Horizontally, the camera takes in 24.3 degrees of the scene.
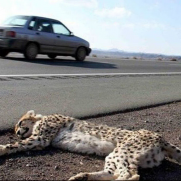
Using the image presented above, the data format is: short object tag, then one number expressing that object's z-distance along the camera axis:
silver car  16.41
